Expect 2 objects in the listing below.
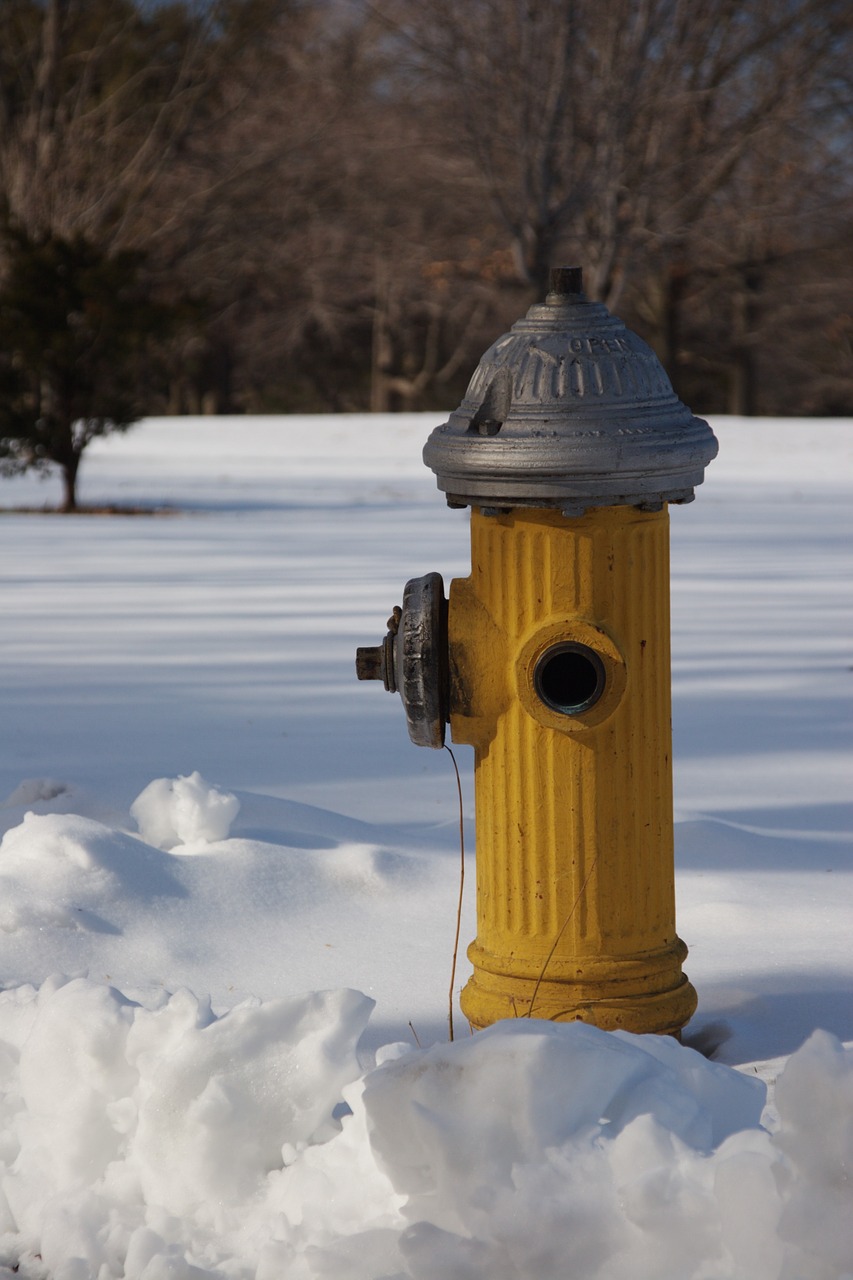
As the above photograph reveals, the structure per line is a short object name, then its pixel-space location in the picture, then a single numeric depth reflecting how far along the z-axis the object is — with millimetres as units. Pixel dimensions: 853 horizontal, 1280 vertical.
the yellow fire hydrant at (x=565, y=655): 5355
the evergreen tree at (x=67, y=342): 27750
